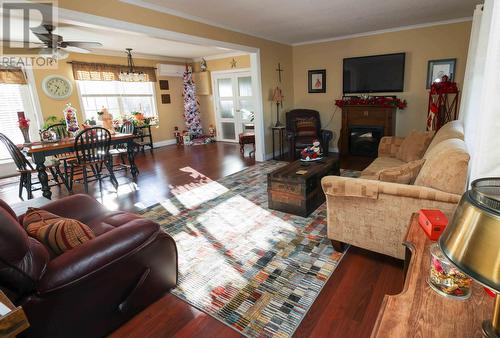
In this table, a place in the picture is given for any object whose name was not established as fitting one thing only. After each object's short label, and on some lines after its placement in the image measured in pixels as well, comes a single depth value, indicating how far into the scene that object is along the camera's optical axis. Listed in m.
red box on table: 1.33
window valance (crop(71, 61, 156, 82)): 5.95
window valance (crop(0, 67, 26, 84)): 5.08
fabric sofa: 1.70
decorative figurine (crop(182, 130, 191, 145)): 7.96
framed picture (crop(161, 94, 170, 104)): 7.75
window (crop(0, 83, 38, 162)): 5.30
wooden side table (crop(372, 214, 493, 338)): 0.83
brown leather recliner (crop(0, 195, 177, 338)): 1.17
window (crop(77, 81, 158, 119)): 6.35
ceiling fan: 3.36
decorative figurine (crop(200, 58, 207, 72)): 7.81
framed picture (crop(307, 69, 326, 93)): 5.84
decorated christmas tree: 8.02
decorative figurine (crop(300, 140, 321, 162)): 3.49
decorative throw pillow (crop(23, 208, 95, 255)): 1.47
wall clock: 5.62
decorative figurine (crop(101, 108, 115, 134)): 4.68
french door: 7.41
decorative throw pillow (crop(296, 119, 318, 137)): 5.68
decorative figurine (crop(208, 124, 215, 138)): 8.28
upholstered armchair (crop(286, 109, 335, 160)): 5.39
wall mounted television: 5.00
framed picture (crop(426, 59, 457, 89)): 4.62
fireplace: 5.23
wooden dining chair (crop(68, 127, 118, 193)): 3.74
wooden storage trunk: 2.93
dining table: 3.46
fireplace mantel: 4.97
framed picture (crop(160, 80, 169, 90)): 7.68
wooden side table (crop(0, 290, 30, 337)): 0.80
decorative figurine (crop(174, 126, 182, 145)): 8.03
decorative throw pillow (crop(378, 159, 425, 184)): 2.03
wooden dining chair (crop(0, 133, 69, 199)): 3.56
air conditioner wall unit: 7.46
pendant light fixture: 6.38
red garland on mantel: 4.88
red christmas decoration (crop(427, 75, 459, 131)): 4.30
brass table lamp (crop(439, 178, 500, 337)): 0.52
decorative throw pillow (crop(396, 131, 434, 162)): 3.12
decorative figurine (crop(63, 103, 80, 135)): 4.12
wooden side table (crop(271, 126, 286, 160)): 5.71
